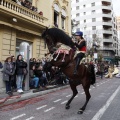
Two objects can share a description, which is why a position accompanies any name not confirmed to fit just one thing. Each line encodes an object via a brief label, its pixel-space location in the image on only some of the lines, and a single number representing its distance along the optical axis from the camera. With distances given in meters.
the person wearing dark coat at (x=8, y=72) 9.99
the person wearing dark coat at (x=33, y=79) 12.11
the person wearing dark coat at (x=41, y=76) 12.45
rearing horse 6.96
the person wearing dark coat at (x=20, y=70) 10.47
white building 68.25
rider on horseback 7.37
